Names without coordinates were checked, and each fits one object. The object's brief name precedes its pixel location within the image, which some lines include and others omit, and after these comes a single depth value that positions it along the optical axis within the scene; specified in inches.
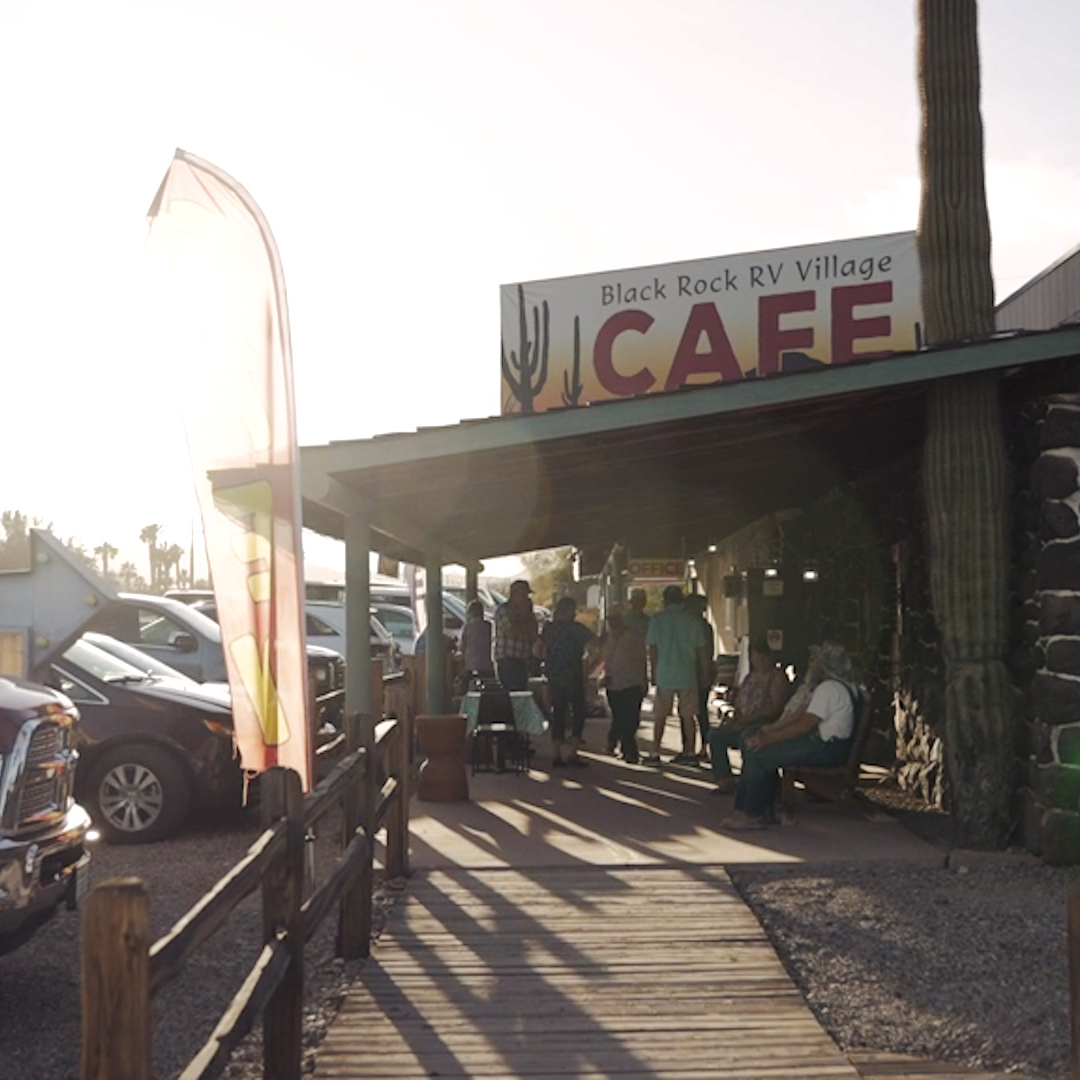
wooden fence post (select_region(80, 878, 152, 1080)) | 133.2
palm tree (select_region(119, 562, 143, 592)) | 4099.4
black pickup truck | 229.1
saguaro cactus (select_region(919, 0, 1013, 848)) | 368.8
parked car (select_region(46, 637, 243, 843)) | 428.1
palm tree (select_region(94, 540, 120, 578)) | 4144.2
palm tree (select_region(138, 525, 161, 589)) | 4323.3
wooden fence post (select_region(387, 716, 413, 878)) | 335.9
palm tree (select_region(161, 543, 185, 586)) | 4574.6
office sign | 1098.7
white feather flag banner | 277.4
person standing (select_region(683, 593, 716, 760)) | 571.5
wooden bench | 422.6
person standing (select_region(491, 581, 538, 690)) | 609.0
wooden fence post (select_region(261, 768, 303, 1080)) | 198.7
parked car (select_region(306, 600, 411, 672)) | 837.2
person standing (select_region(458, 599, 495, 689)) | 689.0
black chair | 571.8
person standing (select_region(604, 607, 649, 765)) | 577.3
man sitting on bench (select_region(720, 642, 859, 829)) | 409.7
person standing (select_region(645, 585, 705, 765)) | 558.6
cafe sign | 873.5
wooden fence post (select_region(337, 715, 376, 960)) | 269.0
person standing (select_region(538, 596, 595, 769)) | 583.5
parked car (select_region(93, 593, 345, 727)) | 566.9
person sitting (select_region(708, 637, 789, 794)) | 461.4
